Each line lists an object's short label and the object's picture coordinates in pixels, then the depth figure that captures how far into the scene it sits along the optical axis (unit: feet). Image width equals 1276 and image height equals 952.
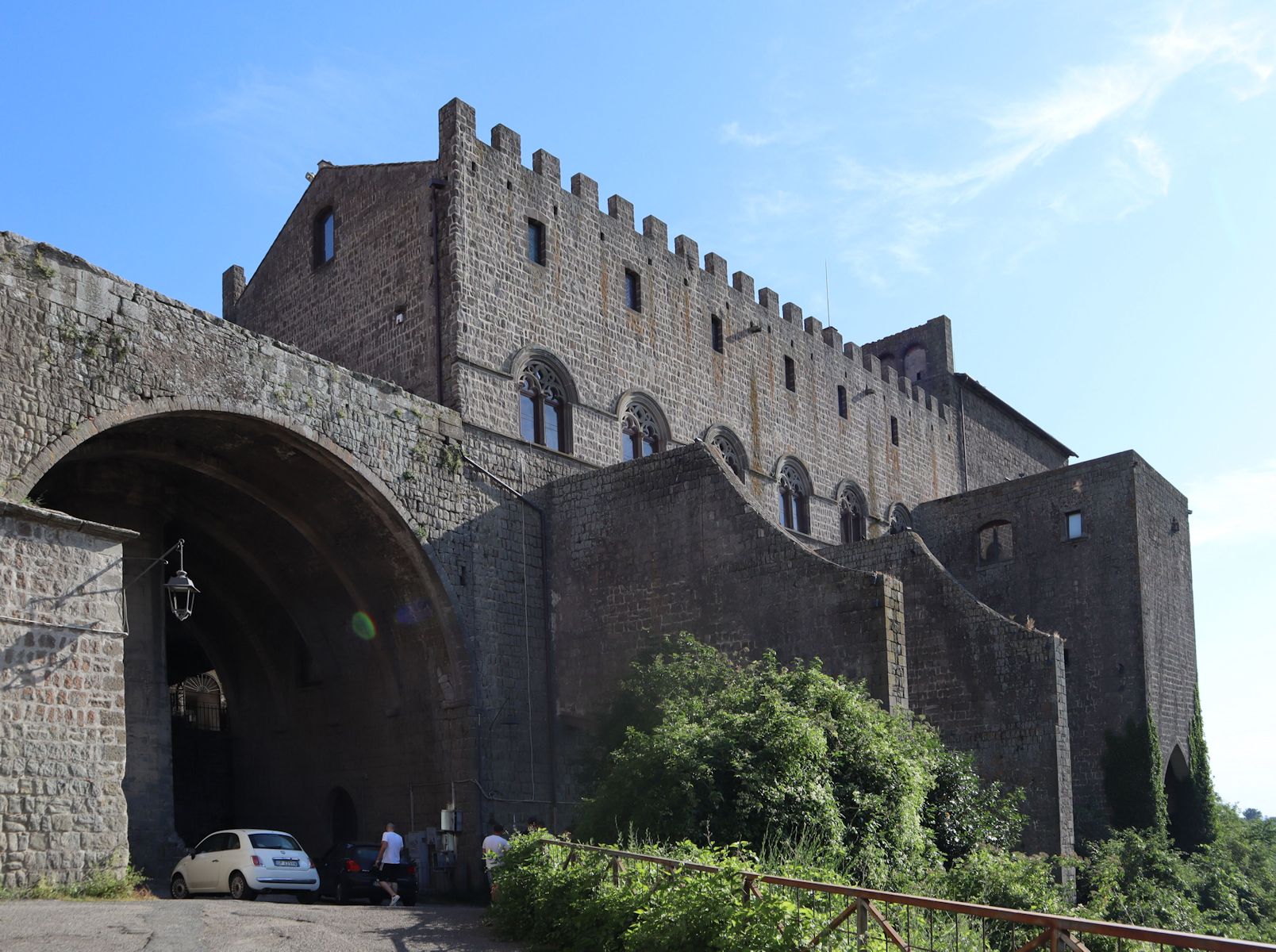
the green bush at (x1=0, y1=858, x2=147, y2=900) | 43.42
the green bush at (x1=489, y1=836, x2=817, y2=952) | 28.35
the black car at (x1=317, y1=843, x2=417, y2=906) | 58.29
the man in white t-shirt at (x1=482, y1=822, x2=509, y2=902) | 44.73
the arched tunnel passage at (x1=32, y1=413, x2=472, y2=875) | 64.39
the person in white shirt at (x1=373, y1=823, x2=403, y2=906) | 58.13
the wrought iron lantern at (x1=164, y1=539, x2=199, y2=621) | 52.21
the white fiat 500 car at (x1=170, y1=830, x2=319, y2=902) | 53.93
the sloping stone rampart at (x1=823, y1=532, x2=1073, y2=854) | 66.54
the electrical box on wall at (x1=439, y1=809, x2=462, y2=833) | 66.74
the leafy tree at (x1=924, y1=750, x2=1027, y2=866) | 54.75
